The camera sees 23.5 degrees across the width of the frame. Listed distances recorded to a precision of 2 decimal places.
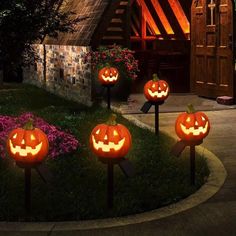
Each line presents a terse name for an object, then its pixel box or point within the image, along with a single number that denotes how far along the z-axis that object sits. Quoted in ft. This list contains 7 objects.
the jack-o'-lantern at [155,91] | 29.84
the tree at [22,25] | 30.73
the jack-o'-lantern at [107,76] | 39.34
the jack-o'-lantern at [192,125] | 21.40
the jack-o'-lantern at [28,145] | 18.43
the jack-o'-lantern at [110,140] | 18.79
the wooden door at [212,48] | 44.75
